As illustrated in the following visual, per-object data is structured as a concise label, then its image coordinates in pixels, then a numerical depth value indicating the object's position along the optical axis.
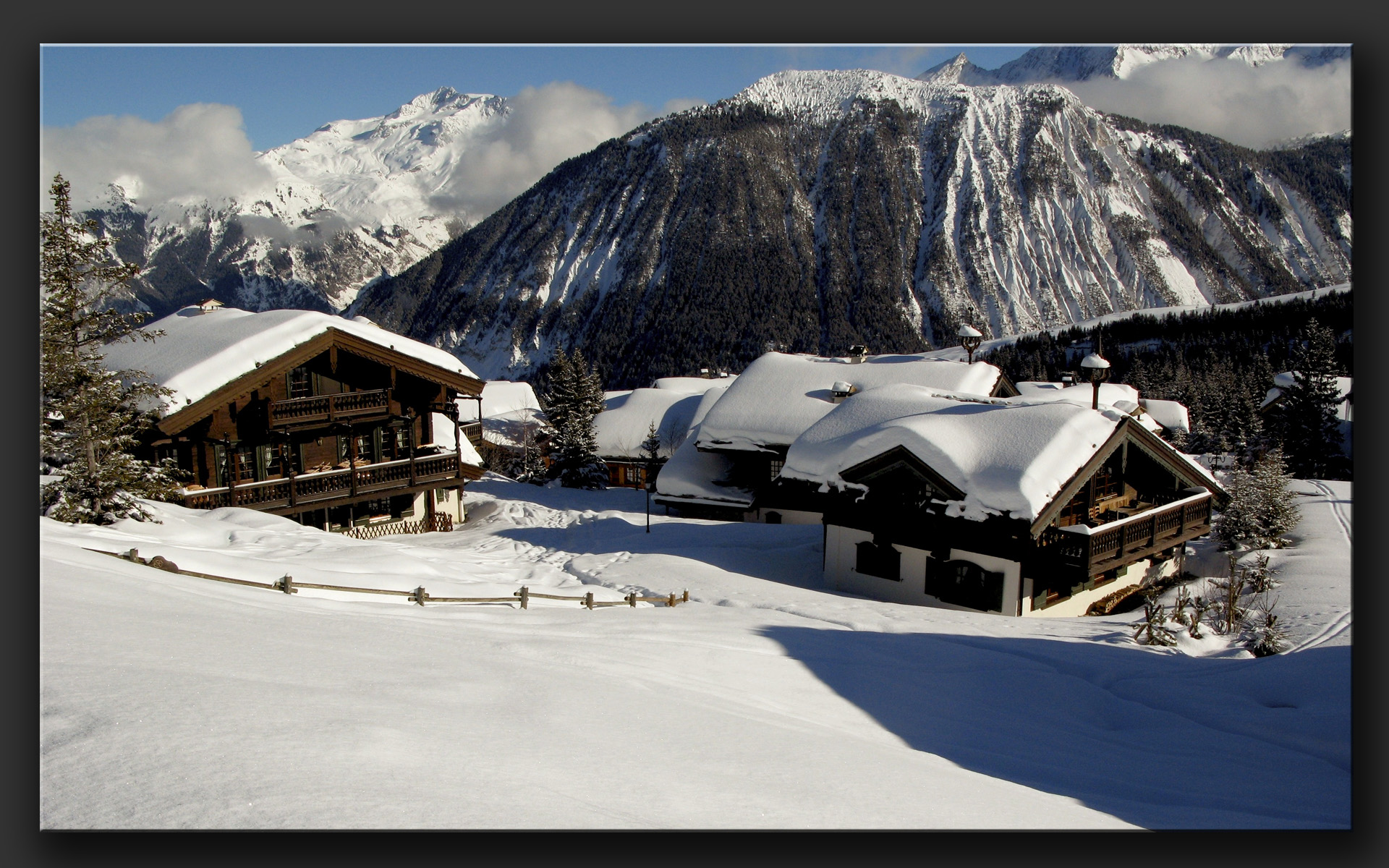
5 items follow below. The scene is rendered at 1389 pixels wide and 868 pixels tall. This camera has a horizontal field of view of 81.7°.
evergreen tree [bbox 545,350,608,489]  39.34
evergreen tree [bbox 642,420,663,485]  37.34
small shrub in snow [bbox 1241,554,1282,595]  17.30
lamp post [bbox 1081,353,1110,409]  20.92
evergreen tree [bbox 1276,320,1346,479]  49.56
